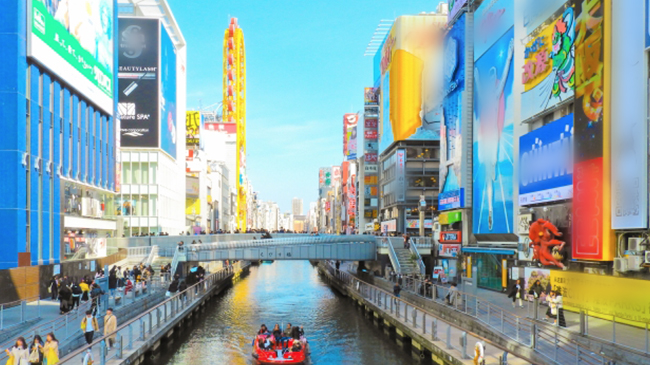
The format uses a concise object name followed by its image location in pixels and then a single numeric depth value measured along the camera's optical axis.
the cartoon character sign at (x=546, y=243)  31.30
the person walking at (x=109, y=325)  22.20
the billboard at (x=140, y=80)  80.06
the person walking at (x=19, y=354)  15.75
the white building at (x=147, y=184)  79.75
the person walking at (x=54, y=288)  32.72
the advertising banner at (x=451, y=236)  51.12
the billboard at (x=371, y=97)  114.08
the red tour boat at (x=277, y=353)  26.94
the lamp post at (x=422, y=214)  48.60
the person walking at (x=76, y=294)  28.30
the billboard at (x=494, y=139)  41.72
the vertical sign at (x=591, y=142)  26.08
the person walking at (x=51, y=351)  17.03
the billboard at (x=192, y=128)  119.44
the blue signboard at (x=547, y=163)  30.88
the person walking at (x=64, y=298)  26.86
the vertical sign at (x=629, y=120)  23.41
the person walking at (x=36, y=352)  16.45
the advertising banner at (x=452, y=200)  52.40
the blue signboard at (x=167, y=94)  82.69
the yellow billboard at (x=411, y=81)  84.88
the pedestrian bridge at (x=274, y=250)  50.94
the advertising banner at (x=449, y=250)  49.88
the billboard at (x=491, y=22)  43.06
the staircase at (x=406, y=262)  46.00
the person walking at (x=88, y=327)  21.61
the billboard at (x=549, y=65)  31.55
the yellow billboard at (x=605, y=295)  23.11
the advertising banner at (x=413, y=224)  85.20
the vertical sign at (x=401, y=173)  87.31
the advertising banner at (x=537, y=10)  33.68
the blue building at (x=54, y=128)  33.72
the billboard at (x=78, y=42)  36.94
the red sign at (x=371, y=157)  115.50
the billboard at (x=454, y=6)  56.31
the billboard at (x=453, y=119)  54.19
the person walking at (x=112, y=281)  32.88
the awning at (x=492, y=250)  39.16
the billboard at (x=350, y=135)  141.46
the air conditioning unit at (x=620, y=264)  24.11
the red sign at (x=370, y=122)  114.56
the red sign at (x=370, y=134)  115.50
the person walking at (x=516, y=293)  30.42
